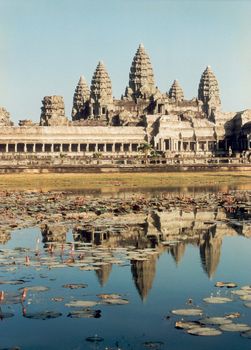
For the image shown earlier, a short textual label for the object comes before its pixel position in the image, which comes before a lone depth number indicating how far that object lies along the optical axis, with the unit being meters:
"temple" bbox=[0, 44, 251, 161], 145.88
